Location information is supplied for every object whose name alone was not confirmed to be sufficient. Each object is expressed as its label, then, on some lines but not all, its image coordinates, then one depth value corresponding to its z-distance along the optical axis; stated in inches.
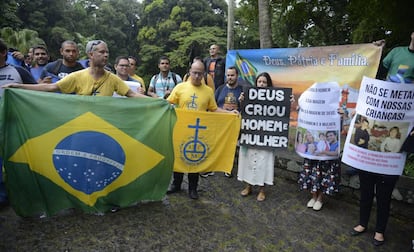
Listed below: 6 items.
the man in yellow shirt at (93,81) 116.0
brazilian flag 109.3
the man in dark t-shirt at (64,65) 143.2
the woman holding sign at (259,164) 150.3
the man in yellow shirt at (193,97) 145.8
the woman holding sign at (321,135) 132.6
